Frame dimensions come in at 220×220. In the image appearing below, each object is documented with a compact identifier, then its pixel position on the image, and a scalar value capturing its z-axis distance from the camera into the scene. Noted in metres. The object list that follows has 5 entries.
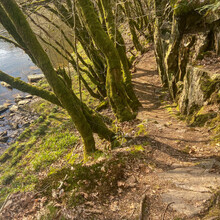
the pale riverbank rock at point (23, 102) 16.48
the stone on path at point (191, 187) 2.91
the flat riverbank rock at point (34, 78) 19.89
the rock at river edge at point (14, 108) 15.75
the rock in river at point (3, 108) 16.25
